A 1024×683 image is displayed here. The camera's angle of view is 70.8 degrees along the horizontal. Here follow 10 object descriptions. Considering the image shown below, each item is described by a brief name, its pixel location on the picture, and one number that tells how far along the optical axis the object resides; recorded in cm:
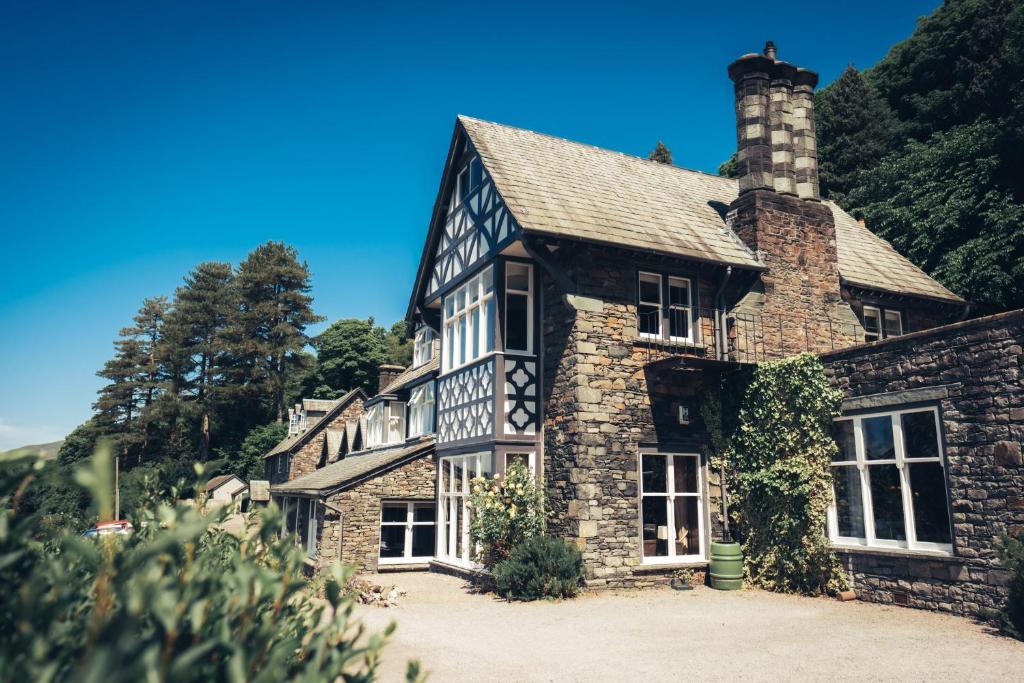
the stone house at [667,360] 1093
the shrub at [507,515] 1369
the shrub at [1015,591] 896
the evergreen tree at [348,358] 5909
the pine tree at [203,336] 5678
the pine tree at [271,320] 5753
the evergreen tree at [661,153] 5381
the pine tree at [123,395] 5672
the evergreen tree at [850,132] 3731
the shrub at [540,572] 1248
